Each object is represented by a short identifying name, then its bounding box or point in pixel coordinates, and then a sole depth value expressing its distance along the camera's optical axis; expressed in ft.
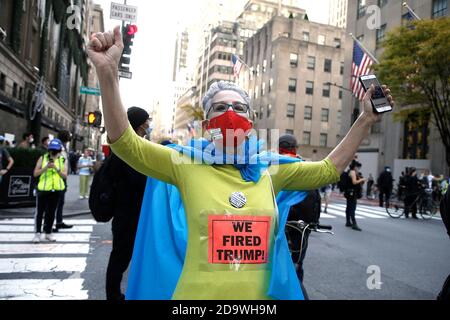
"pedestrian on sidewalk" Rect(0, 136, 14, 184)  27.45
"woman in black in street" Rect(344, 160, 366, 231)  34.65
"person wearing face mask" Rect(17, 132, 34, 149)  38.29
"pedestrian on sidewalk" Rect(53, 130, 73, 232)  24.23
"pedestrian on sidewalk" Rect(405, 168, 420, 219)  48.08
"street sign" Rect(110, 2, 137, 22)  34.17
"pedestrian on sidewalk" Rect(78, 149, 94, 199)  42.60
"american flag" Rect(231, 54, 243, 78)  79.39
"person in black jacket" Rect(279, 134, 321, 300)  11.25
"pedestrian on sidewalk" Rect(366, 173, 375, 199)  84.41
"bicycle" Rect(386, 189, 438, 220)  48.24
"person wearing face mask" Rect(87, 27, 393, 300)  5.82
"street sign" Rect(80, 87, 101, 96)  45.25
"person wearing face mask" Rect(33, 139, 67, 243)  21.72
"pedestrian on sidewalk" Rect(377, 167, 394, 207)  59.88
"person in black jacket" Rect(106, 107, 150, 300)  11.62
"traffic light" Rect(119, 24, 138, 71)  34.37
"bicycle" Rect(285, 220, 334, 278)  10.78
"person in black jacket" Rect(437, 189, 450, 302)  7.13
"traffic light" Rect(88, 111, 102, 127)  42.39
